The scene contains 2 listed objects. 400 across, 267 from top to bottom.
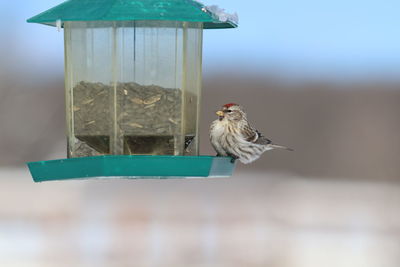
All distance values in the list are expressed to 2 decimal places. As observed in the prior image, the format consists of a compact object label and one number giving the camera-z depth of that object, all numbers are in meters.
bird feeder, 8.02
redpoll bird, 9.82
